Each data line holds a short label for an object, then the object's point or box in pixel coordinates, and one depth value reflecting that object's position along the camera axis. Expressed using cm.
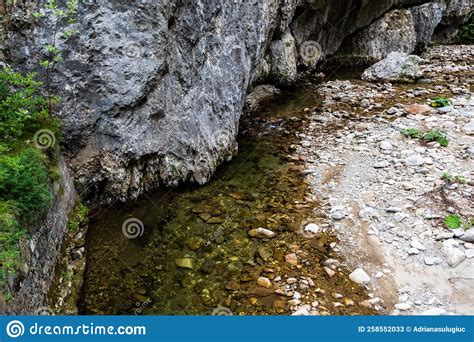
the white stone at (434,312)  552
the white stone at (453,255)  634
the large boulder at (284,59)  1396
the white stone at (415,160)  916
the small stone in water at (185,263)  668
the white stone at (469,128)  1049
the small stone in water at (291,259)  674
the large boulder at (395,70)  1562
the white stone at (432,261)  641
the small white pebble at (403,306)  570
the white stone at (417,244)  672
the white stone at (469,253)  641
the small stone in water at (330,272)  645
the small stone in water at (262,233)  739
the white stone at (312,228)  747
